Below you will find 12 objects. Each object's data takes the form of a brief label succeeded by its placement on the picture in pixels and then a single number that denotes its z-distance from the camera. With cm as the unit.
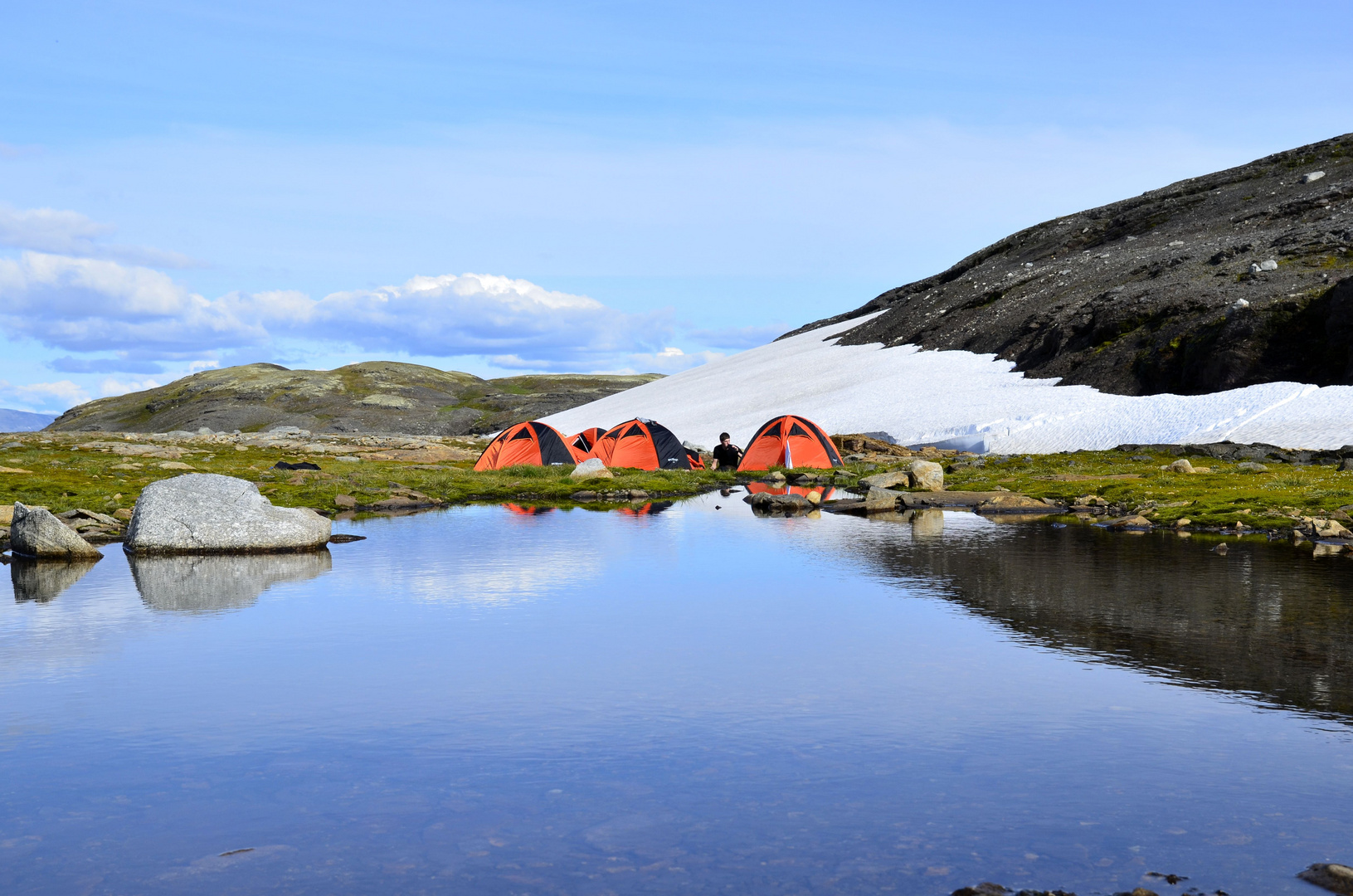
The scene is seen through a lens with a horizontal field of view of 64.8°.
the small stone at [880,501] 3522
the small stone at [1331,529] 2552
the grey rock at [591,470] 4634
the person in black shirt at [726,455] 5369
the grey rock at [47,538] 2194
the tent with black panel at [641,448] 5334
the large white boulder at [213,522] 2281
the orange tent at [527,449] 5291
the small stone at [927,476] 4044
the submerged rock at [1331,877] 681
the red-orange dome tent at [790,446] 5339
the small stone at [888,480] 4041
